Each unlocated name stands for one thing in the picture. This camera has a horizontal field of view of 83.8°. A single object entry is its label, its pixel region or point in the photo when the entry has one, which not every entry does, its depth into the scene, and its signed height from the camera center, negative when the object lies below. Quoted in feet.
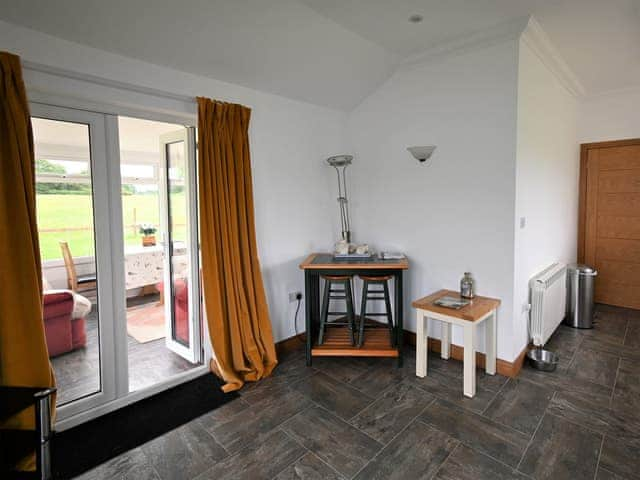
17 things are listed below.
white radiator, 10.18 -2.51
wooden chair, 7.62 -1.19
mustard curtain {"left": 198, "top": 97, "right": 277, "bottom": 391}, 8.64 -0.71
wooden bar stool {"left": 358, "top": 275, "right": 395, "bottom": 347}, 10.13 -2.28
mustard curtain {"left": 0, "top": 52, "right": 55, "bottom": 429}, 5.96 -0.46
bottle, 9.59 -1.80
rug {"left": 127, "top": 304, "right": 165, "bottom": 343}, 11.94 -3.62
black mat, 6.54 -4.23
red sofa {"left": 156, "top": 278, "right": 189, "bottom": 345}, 10.47 -2.58
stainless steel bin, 12.73 -2.87
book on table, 8.88 -2.12
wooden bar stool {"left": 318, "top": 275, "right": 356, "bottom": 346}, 10.20 -2.43
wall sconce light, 10.23 +1.99
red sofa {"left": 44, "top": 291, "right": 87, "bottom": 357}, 7.83 -2.24
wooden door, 14.05 -0.02
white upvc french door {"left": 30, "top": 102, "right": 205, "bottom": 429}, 7.20 -0.37
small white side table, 8.29 -2.58
